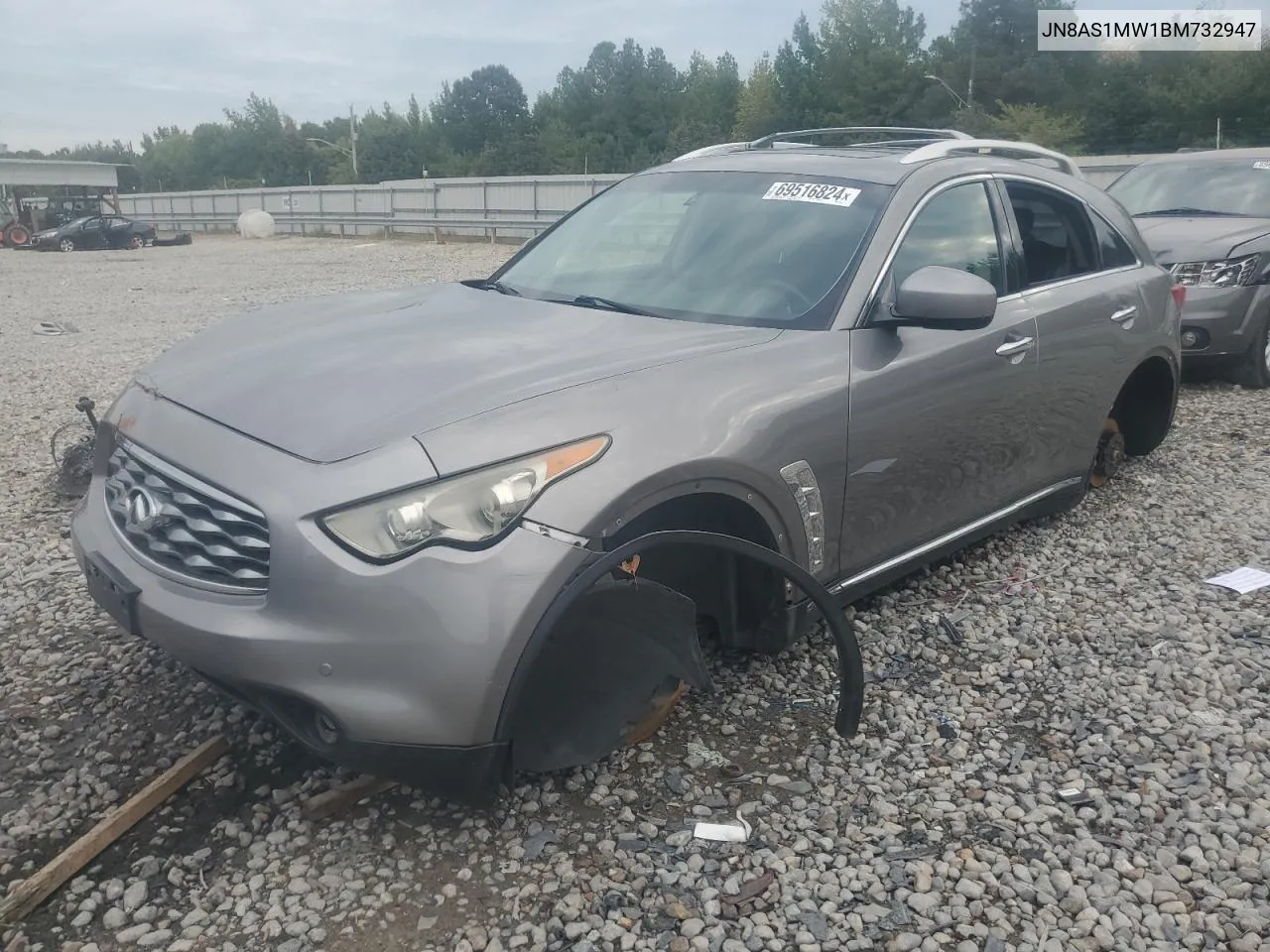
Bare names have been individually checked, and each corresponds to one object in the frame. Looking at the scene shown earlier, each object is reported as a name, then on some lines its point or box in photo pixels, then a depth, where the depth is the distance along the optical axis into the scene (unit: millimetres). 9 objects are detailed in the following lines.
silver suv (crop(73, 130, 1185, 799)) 2383
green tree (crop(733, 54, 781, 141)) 72062
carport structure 44250
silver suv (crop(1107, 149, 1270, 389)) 7727
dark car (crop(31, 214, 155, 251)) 34125
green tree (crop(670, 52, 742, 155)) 74500
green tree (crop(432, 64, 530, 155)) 93500
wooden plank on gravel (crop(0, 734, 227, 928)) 2438
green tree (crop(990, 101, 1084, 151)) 47688
